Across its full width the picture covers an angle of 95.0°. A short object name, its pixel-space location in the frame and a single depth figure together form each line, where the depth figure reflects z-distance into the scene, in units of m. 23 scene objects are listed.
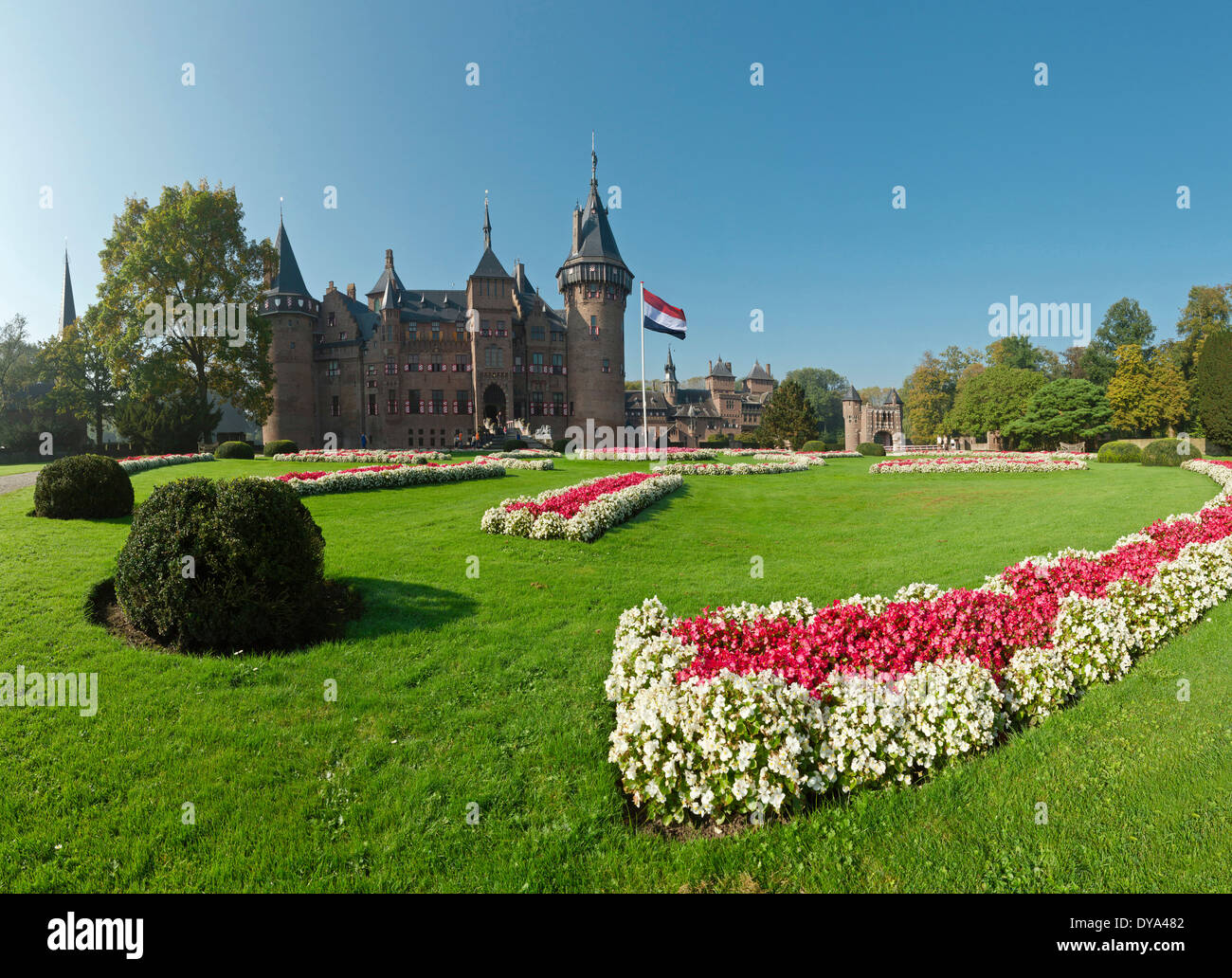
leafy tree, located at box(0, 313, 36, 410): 49.17
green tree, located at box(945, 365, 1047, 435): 63.94
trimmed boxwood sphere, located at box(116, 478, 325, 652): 5.90
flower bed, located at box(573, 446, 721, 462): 32.69
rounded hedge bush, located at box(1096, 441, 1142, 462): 34.66
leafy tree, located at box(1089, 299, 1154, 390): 67.00
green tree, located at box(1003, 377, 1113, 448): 55.47
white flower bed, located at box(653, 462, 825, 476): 24.61
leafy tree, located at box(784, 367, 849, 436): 108.53
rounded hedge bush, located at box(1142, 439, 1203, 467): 30.50
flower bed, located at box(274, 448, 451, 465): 24.97
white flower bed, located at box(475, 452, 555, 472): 25.55
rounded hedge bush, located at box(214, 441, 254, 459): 30.45
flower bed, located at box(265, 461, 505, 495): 16.03
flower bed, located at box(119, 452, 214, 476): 22.44
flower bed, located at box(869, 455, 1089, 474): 27.89
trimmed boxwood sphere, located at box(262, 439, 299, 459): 36.88
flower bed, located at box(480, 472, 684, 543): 11.09
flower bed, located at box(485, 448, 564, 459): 33.38
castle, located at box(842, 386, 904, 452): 79.06
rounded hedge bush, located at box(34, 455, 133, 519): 11.23
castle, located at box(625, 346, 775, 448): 85.81
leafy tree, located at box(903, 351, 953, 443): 84.75
